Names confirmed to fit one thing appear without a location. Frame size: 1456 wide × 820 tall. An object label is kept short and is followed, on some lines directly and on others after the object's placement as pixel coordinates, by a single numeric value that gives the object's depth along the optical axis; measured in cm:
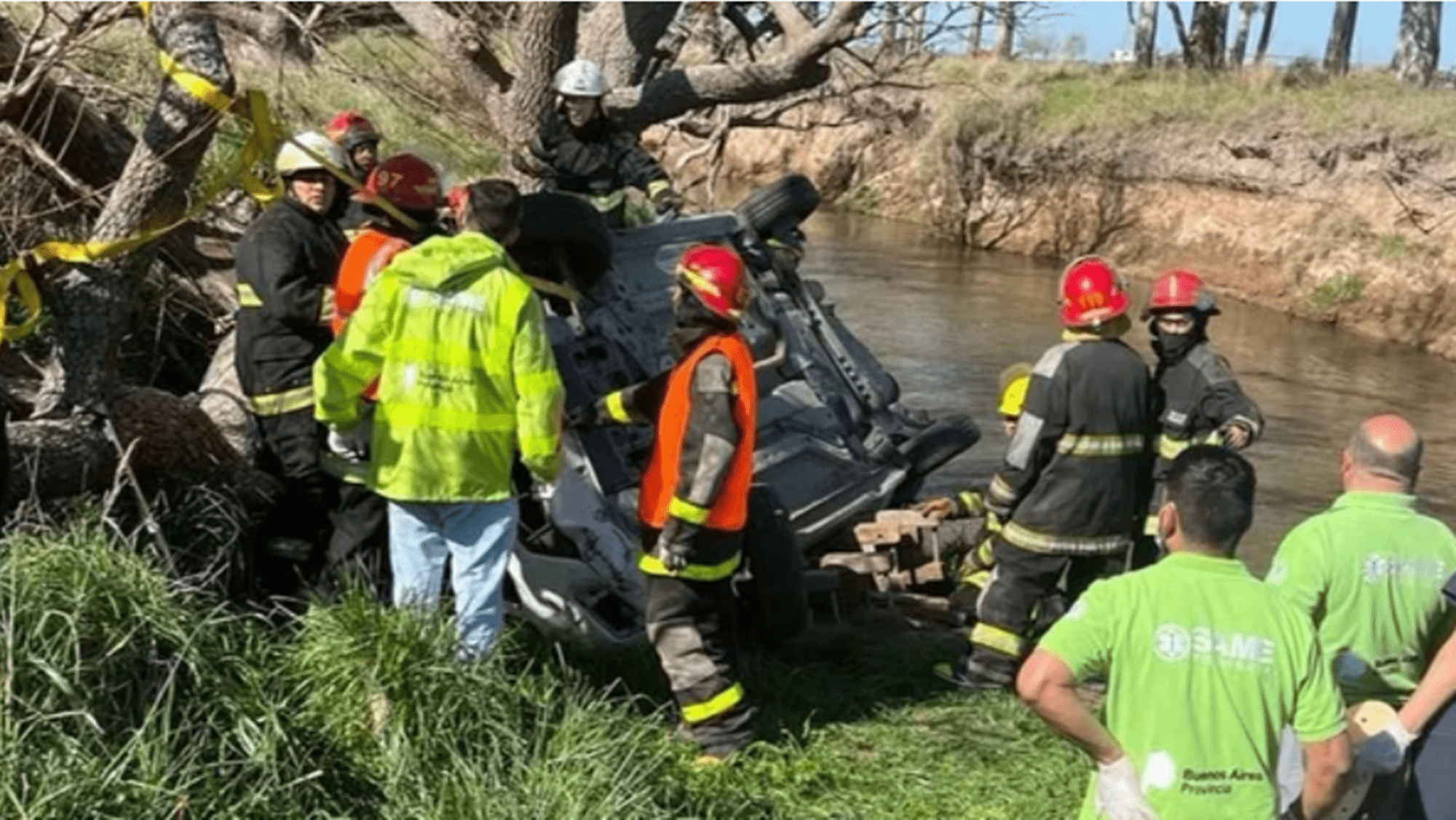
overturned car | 582
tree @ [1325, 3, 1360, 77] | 2770
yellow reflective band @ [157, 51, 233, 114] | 525
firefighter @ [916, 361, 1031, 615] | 659
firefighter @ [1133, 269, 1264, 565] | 645
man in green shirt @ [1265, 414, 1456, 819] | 393
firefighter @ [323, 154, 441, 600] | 541
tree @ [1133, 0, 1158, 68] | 2986
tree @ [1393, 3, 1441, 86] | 2744
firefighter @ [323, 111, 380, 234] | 634
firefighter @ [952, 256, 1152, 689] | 582
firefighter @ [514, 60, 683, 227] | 864
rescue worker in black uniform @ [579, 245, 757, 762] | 495
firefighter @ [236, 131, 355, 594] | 550
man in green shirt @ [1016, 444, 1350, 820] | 309
